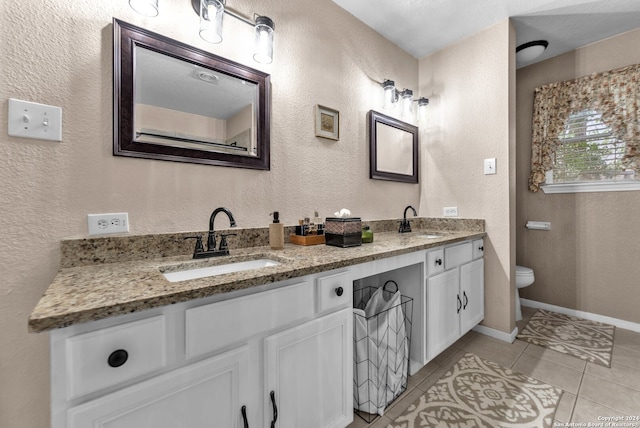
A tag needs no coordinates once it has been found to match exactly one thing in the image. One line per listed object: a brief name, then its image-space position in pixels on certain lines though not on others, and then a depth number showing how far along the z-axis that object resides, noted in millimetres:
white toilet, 2463
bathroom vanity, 618
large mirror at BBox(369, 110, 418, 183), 2217
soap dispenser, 1417
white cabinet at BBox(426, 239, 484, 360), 1684
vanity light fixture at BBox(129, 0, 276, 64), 1127
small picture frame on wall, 1830
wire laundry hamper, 1408
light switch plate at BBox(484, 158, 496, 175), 2197
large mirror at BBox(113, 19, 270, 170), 1145
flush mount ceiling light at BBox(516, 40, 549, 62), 2430
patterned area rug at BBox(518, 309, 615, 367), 1938
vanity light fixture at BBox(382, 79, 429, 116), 2244
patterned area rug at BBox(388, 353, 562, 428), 1337
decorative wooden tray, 1583
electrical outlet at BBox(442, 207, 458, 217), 2443
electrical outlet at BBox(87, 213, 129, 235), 1078
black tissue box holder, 1503
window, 2246
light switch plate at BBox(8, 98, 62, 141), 941
